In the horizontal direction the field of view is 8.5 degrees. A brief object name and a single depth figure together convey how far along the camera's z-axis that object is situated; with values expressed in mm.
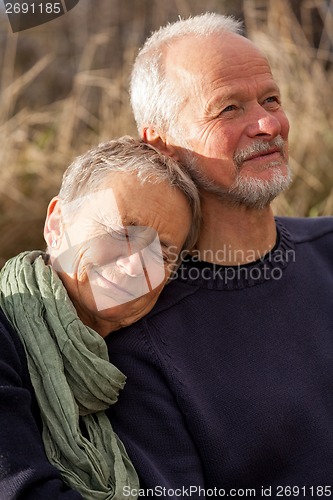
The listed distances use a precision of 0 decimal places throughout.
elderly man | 2299
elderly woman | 2187
